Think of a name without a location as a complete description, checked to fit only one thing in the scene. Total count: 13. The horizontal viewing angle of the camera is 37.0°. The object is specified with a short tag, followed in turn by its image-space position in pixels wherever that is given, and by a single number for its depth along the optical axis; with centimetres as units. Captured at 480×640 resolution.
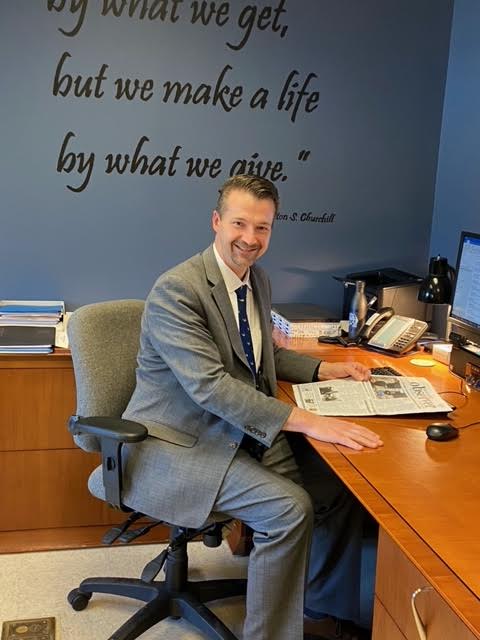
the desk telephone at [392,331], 262
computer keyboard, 230
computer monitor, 229
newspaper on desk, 198
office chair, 209
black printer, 284
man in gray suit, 186
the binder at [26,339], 255
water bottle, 273
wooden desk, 121
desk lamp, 259
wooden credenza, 259
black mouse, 179
